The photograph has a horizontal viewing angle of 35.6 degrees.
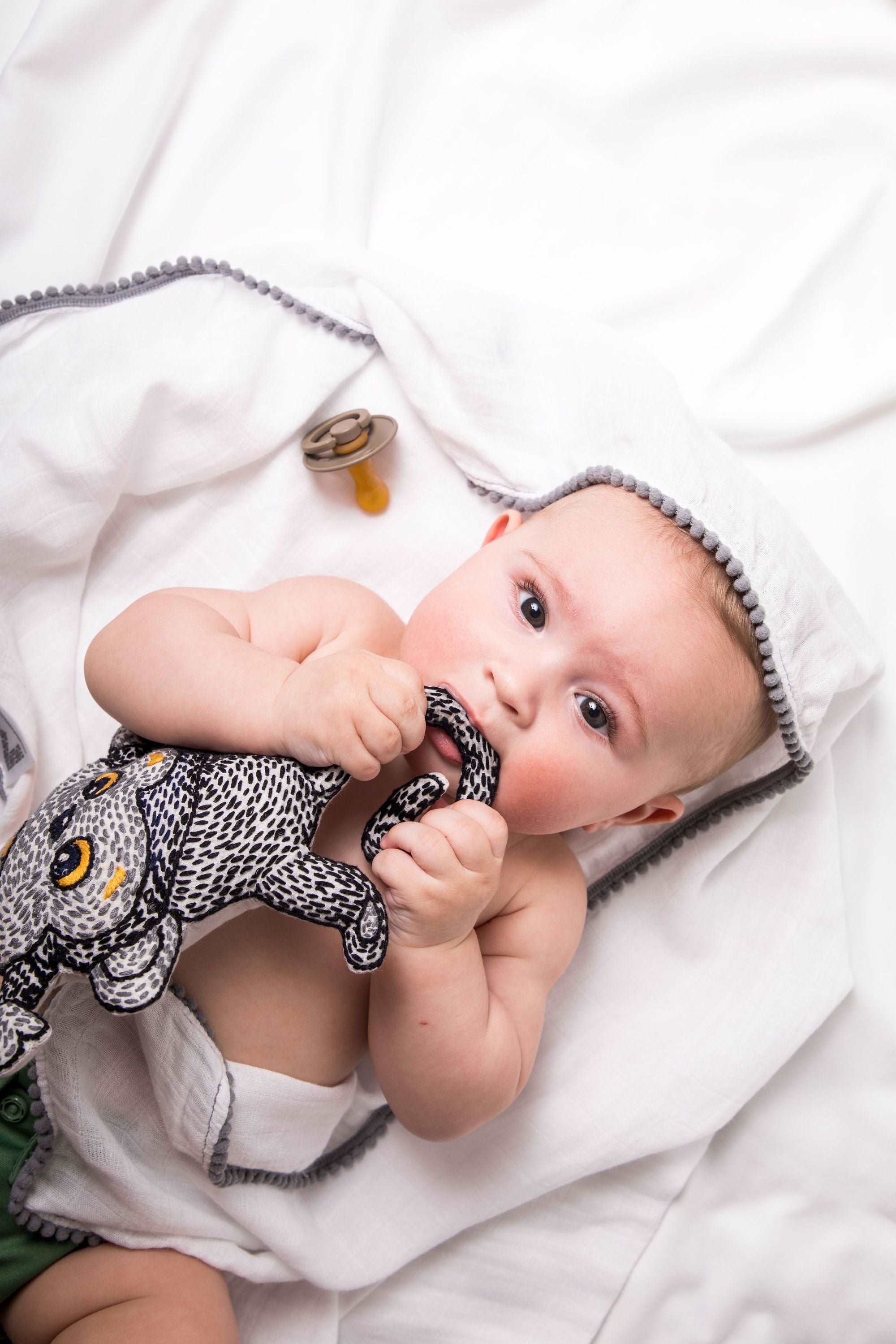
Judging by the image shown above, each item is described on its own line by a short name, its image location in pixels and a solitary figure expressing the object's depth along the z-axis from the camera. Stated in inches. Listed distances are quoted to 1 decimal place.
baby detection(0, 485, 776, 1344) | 17.4
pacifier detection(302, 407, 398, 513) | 21.5
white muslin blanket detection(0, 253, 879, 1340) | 21.1
